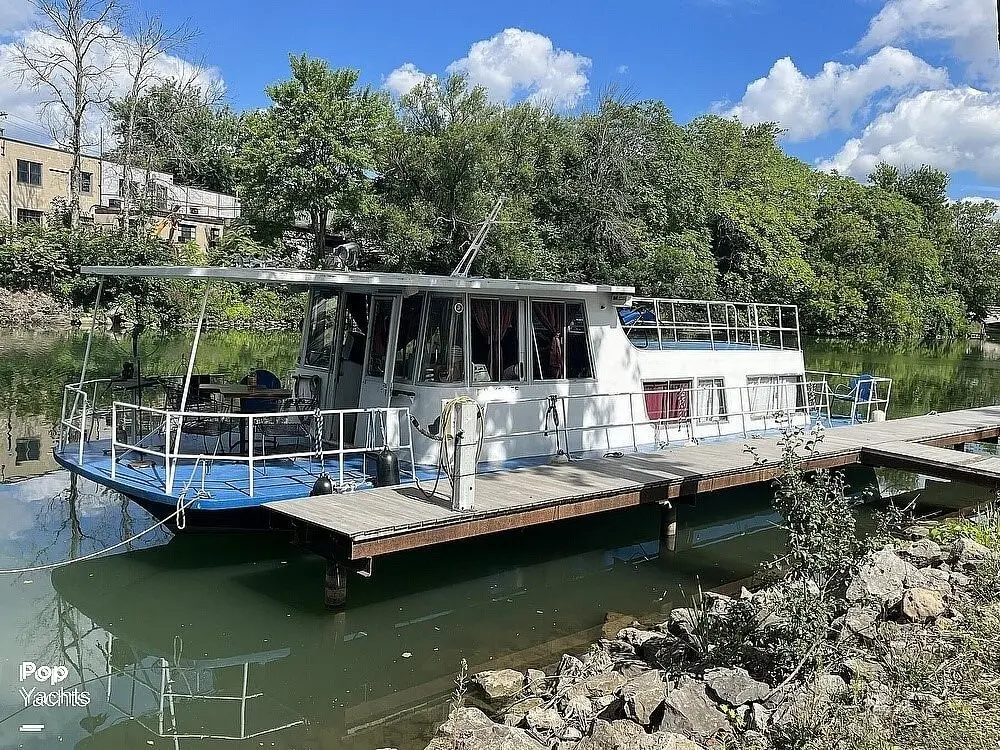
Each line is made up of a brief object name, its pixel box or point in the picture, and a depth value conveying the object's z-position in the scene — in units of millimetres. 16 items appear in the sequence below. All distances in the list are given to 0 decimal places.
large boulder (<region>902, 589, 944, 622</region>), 7594
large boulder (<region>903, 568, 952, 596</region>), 8086
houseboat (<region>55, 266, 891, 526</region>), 9727
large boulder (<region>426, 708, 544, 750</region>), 6289
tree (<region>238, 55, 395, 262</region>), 31156
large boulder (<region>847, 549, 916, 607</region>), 8008
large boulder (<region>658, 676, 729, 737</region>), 6188
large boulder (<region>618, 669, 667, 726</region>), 6517
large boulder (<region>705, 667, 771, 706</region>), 6574
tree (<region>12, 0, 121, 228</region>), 43094
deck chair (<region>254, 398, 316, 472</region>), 11062
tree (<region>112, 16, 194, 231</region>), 43469
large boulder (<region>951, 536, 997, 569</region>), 8539
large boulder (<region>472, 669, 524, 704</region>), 7707
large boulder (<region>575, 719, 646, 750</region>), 6055
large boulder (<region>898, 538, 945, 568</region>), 9258
